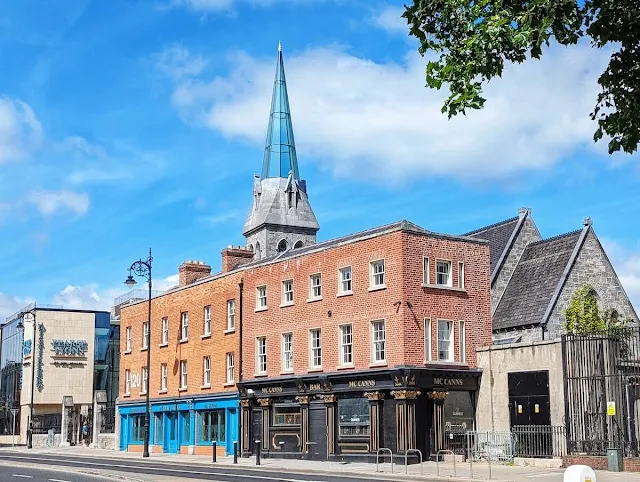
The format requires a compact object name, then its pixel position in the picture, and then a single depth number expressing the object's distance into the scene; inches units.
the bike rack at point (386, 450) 1244.8
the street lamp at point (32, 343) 2616.1
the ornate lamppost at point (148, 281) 1718.8
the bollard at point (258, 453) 1376.7
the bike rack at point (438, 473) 1074.4
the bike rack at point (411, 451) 1131.2
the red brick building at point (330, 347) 1366.9
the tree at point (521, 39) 438.6
